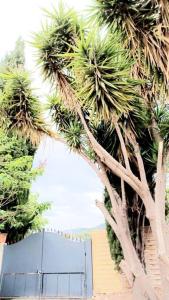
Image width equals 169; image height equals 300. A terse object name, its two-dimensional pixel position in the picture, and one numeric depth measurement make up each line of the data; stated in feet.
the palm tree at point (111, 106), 13.56
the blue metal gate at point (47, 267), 21.98
